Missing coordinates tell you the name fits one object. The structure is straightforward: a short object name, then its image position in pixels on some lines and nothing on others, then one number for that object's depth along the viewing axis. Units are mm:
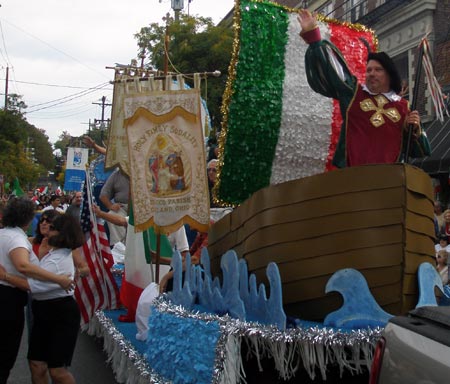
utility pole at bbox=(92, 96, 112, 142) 51928
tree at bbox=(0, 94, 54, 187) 31203
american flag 6422
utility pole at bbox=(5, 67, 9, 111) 45256
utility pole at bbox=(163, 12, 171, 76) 6062
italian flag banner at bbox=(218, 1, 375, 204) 5168
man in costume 4578
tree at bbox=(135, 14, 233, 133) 19484
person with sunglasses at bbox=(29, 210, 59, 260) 5062
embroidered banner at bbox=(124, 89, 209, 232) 5117
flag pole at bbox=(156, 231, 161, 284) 5328
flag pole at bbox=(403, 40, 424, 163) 4352
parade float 3570
